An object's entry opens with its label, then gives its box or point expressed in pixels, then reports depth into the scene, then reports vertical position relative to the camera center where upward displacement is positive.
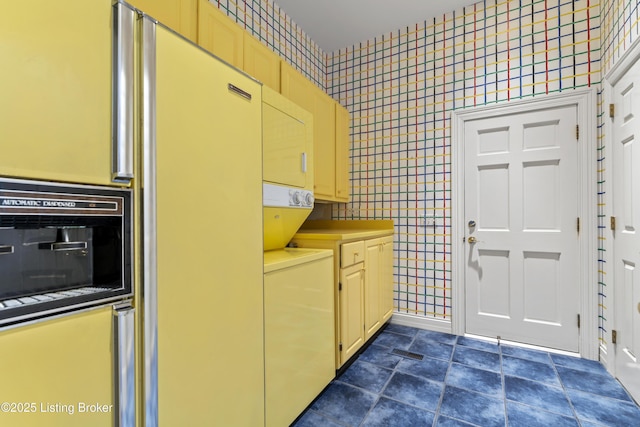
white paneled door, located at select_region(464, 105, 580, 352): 2.31 -0.12
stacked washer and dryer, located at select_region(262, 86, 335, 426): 1.39 -0.34
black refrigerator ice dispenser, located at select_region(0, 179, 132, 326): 0.64 -0.08
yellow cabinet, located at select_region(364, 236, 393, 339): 2.36 -0.60
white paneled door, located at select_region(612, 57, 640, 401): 1.70 -0.09
